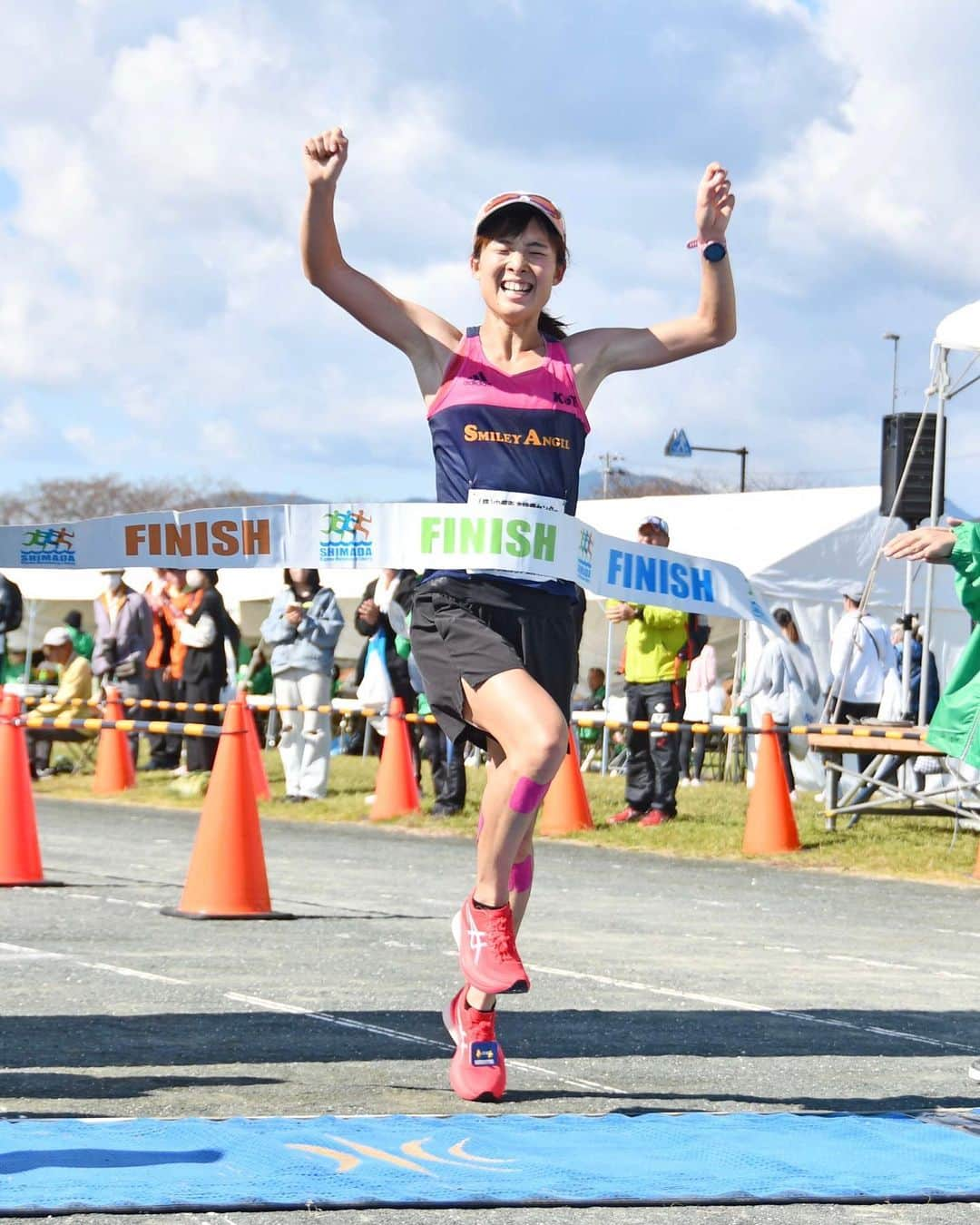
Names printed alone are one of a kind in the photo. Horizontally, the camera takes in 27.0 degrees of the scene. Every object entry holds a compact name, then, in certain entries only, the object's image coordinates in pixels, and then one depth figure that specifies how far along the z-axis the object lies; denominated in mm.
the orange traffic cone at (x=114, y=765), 20469
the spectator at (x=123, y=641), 21297
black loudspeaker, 16609
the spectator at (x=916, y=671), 19922
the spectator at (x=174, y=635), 20859
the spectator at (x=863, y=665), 17688
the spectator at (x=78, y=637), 26214
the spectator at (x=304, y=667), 18261
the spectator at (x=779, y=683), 18844
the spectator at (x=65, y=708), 21594
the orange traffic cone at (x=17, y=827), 10977
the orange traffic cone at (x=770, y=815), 14547
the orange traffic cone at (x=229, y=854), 9516
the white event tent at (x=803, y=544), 23125
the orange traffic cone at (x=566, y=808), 16141
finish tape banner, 5164
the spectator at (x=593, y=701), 25922
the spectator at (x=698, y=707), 23172
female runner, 5043
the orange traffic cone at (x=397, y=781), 17125
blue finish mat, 3912
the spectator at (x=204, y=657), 20234
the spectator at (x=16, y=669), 26938
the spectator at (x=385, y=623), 18594
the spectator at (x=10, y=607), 16234
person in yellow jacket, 15695
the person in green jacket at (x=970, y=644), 5117
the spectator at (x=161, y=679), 21266
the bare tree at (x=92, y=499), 103375
